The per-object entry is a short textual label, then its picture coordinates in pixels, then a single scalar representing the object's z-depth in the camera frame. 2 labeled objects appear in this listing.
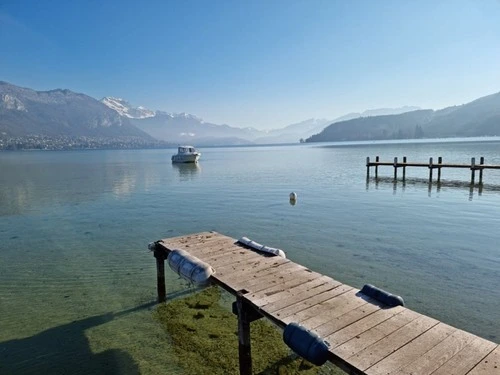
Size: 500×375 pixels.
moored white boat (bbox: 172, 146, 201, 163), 83.69
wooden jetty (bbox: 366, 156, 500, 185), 35.69
